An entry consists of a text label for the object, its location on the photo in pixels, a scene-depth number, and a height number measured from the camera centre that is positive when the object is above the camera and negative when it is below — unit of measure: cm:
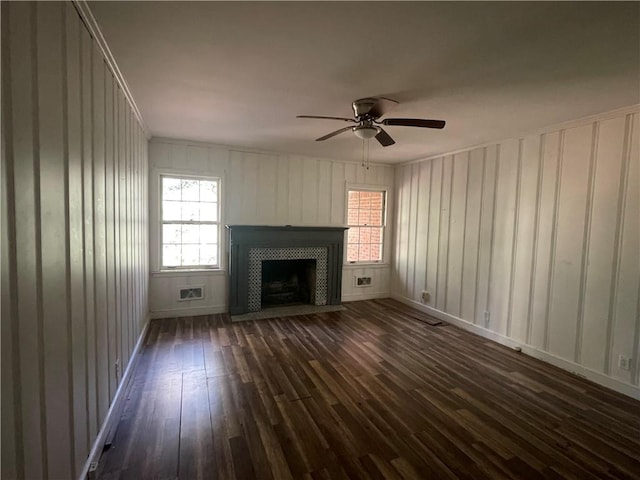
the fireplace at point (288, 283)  514 -104
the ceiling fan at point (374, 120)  247 +96
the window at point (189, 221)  437 -1
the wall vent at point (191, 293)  443 -108
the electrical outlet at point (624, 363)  268 -116
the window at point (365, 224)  561 +3
